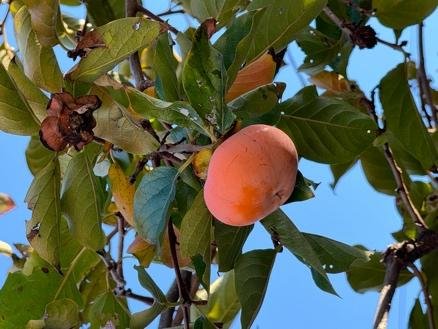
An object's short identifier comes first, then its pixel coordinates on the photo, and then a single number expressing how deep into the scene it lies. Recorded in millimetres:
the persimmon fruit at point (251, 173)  677
